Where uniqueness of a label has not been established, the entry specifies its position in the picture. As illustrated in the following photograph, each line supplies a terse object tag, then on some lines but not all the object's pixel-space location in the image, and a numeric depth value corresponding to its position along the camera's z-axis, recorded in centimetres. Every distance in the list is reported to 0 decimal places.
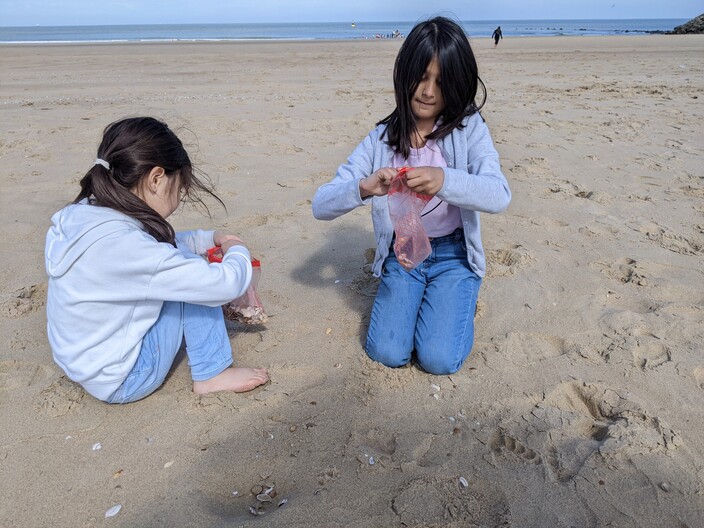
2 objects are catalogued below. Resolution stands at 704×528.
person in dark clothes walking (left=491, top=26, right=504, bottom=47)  2271
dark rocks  3428
